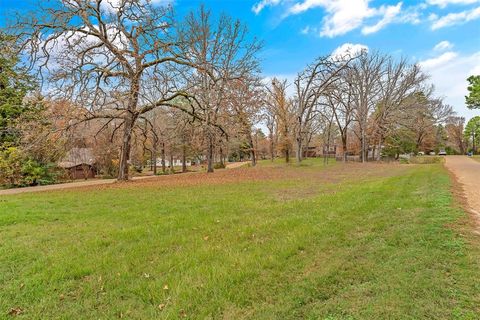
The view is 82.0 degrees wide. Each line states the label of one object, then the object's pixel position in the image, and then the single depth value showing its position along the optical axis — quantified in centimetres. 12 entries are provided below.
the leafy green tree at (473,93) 1950
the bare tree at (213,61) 1609
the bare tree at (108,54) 1198
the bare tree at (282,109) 3161
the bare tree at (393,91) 3259
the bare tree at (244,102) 1779
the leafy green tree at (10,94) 1822
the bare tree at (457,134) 5388
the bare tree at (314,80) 2441
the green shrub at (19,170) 1675
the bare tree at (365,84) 3203
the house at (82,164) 2585
